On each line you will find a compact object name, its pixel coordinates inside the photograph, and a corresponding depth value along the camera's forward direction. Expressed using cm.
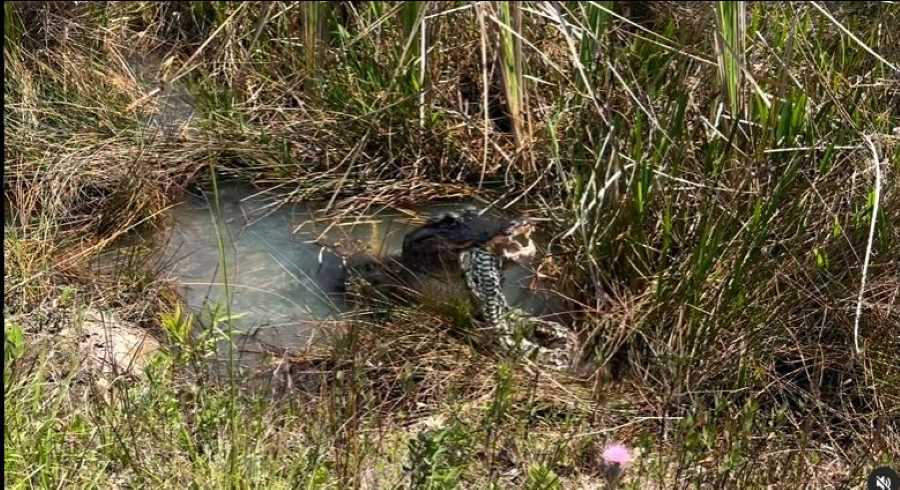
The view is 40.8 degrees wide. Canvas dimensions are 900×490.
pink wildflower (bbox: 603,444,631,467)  221
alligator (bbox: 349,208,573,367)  354
